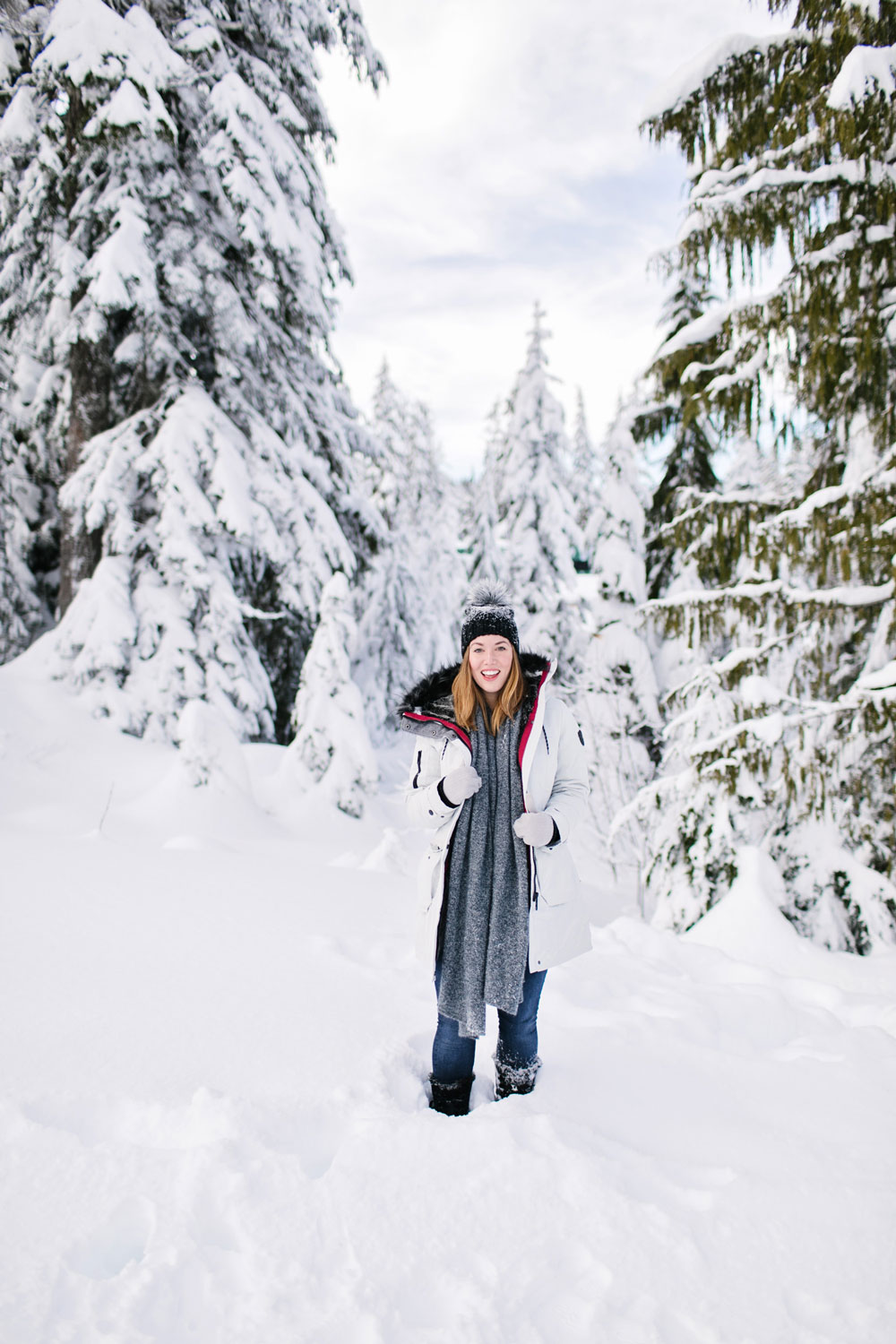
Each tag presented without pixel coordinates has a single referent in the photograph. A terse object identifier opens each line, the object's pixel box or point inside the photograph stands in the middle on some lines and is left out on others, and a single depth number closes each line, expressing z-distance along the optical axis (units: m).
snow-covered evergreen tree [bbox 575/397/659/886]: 14.16
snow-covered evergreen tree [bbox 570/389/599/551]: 39.38
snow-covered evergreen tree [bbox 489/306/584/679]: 18.06
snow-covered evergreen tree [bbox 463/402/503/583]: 25.91
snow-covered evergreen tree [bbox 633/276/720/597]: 12.05
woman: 2.67
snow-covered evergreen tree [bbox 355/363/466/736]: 18.80
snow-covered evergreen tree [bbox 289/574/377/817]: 10.41
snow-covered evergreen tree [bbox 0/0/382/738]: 8.62
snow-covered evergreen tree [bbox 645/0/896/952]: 4.40
